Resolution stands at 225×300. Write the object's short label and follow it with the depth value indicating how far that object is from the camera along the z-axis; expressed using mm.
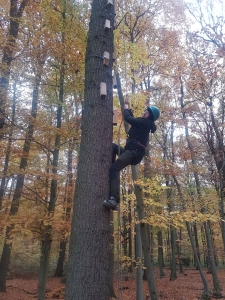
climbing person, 3727
